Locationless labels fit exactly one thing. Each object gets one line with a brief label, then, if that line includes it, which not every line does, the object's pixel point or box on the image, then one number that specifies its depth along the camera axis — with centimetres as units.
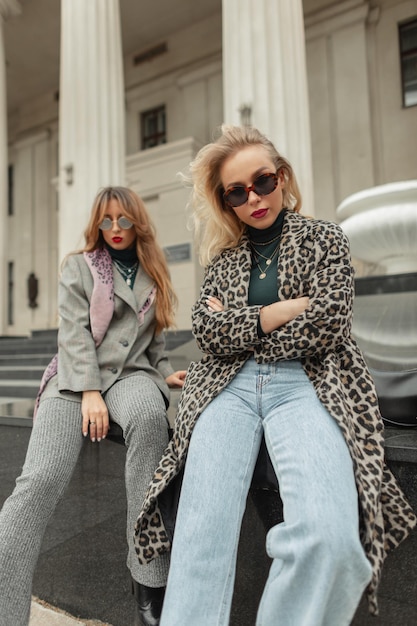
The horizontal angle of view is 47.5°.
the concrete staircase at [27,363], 276
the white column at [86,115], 841
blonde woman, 108
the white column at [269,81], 681
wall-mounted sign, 1190
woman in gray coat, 156
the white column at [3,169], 1105
